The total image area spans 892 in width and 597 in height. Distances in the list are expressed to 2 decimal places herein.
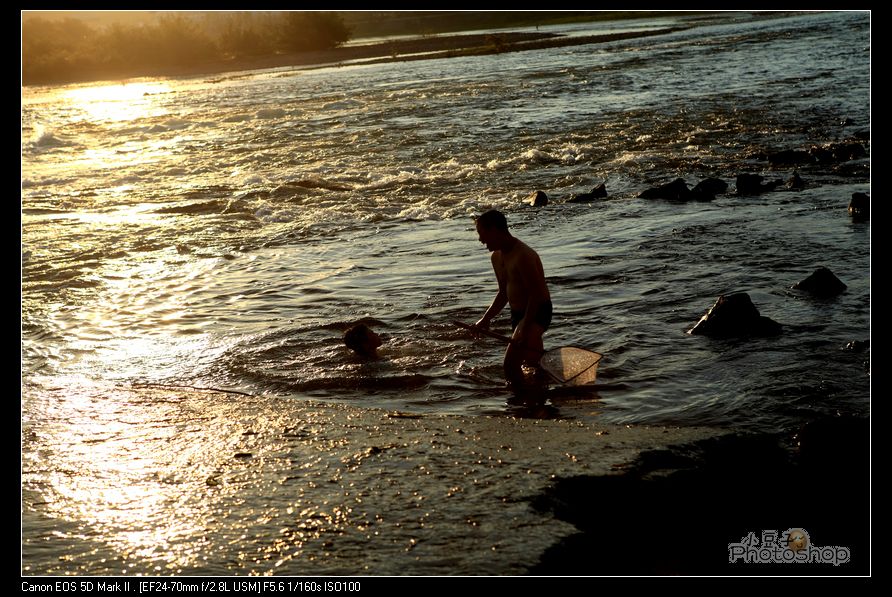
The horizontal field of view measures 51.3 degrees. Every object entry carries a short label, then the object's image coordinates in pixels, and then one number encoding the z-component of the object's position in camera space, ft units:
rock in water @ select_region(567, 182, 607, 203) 50.88
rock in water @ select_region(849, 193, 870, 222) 41.50
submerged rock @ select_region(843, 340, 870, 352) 25.61
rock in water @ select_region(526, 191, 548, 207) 50.60
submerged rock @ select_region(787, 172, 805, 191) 49.62
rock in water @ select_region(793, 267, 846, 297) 31.17
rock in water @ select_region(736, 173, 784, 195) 48.85
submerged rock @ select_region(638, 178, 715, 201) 48.83
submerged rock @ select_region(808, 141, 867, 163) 55.72
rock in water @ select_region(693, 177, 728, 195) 49.19
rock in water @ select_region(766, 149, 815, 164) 56.36
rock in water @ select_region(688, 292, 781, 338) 27.40
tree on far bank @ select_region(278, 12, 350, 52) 233.35
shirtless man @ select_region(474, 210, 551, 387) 25.16
